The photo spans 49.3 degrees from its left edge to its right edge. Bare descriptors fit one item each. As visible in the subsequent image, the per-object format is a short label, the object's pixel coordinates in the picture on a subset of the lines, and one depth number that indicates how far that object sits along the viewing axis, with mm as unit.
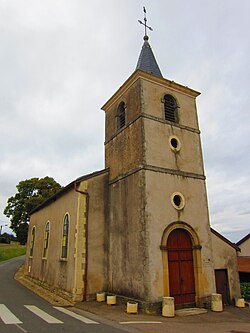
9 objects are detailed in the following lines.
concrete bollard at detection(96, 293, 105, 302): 11633
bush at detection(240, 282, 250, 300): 14562
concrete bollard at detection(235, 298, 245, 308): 12141
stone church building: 11078
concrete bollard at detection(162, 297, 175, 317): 9625
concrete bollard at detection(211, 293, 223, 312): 10891
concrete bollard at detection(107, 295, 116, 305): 11062
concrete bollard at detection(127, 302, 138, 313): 9727
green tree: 33500
